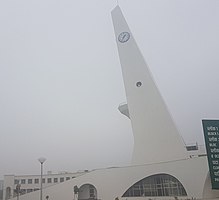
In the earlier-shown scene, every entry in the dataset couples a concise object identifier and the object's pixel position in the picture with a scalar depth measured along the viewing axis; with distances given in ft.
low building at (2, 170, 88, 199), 206.49
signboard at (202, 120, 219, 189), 76.59
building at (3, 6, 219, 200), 116.26
